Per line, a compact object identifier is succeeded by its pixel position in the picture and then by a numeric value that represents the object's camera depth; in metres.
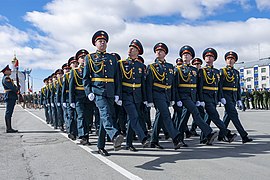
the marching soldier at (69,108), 8.37
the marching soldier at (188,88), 7.11
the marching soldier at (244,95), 24.53
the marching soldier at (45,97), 13.72
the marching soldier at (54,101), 11.41
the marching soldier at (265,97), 23.90
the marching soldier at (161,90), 6.64
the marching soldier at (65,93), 8.70
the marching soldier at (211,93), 7.47
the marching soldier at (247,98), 25.83
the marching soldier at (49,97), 12.30
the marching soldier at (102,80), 6.00
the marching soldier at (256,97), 24.90
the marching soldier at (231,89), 7.56
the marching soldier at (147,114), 8.55
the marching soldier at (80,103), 7.49
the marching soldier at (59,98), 9.80
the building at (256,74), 63.94
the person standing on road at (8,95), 10.57
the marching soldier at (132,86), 6.40
